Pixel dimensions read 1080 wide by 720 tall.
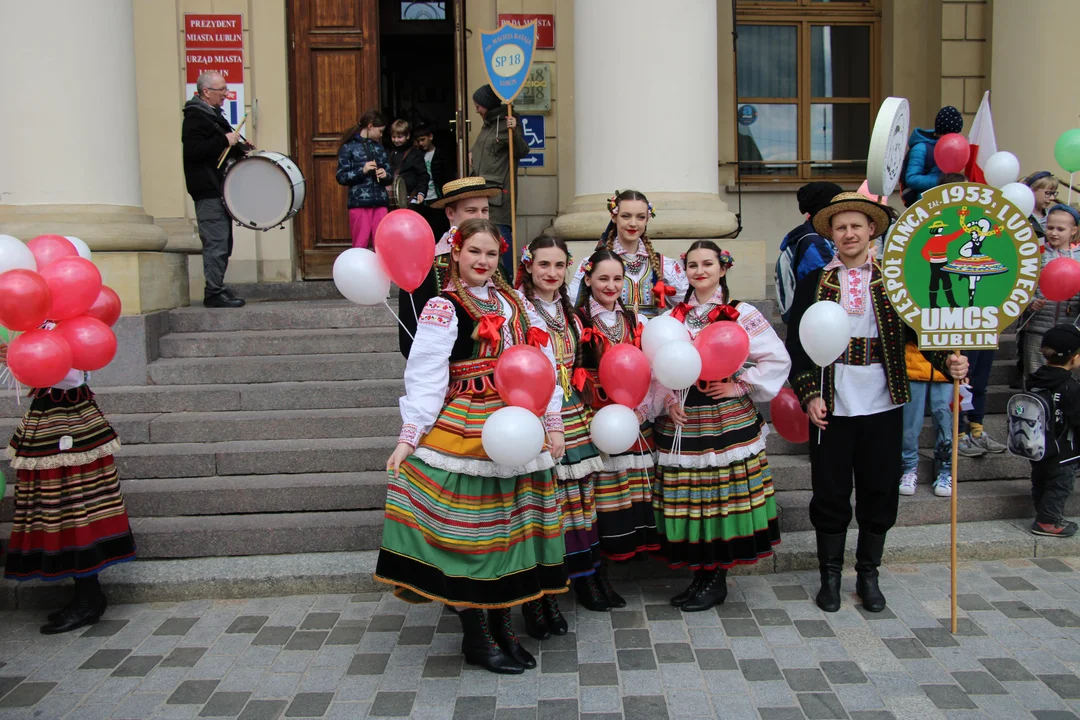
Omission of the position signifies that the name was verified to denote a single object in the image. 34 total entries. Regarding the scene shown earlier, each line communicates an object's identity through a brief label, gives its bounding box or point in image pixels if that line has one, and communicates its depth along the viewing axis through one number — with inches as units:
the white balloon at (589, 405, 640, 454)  155.0
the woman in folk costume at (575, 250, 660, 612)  167.8
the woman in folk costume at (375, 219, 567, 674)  143.7
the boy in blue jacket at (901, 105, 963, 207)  254.8
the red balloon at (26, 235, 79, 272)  165.2
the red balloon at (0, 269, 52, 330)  146.4
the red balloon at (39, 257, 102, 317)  158.1
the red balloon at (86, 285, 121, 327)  172.2
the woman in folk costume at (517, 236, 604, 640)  160.2
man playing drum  275.6
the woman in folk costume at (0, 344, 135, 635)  168.1
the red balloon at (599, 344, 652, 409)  158.1
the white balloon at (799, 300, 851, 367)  155.2
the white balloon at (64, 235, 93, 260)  178.2
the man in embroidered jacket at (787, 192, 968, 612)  165.9
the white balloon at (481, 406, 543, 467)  133.1
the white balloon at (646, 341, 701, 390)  153.5
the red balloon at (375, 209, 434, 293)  144.6
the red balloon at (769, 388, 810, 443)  182.4
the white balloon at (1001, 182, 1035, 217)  221.3
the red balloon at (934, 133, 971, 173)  246.5
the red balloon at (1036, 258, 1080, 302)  196.7
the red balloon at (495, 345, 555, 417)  138.2
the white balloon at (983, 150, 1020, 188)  246.7
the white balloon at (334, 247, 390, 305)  146.9
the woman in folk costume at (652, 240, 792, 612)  167.6
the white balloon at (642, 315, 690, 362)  160.4
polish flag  260.8
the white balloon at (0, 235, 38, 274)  153.9
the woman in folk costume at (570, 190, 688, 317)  186.9
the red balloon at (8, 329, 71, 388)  151.8
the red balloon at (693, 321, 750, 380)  158.4
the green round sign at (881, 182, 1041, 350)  157.5
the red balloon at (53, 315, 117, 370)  159.9
